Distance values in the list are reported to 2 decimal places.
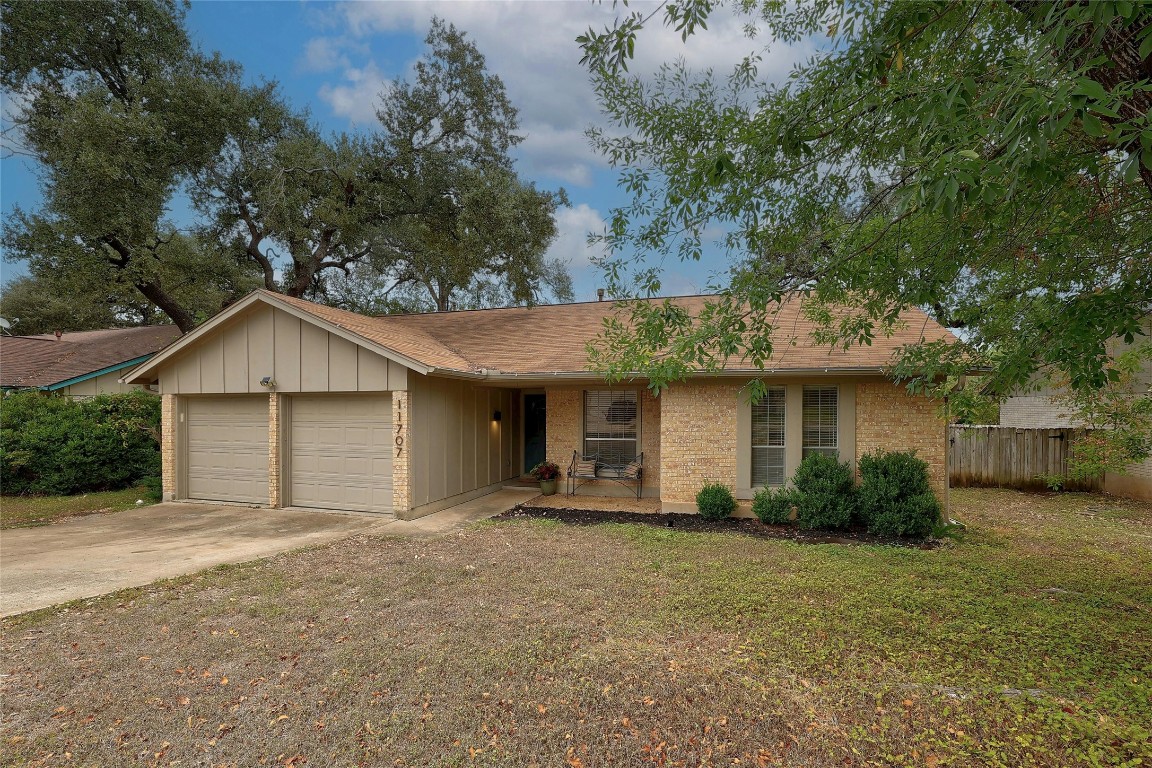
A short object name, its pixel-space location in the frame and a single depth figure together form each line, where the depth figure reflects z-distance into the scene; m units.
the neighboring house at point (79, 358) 14.17
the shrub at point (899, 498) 8.01
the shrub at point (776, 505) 8.70
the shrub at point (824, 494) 8.37
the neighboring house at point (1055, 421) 11.48
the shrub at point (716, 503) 9.12
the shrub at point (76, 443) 11.41
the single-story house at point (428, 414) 8.90
